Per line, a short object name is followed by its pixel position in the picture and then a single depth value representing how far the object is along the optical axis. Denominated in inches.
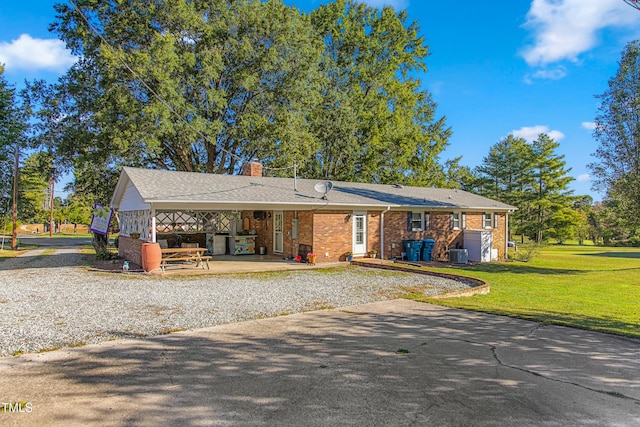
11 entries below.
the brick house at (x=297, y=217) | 577.6
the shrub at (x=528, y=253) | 848.4
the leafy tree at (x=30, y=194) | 1526.6
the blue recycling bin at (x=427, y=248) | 733.8
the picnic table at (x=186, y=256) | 526.8
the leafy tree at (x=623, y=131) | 698.2
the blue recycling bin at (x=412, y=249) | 719.1
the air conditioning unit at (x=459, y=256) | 733.3
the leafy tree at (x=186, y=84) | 809.5
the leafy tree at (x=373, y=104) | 1172.5
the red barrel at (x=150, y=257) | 505.0
